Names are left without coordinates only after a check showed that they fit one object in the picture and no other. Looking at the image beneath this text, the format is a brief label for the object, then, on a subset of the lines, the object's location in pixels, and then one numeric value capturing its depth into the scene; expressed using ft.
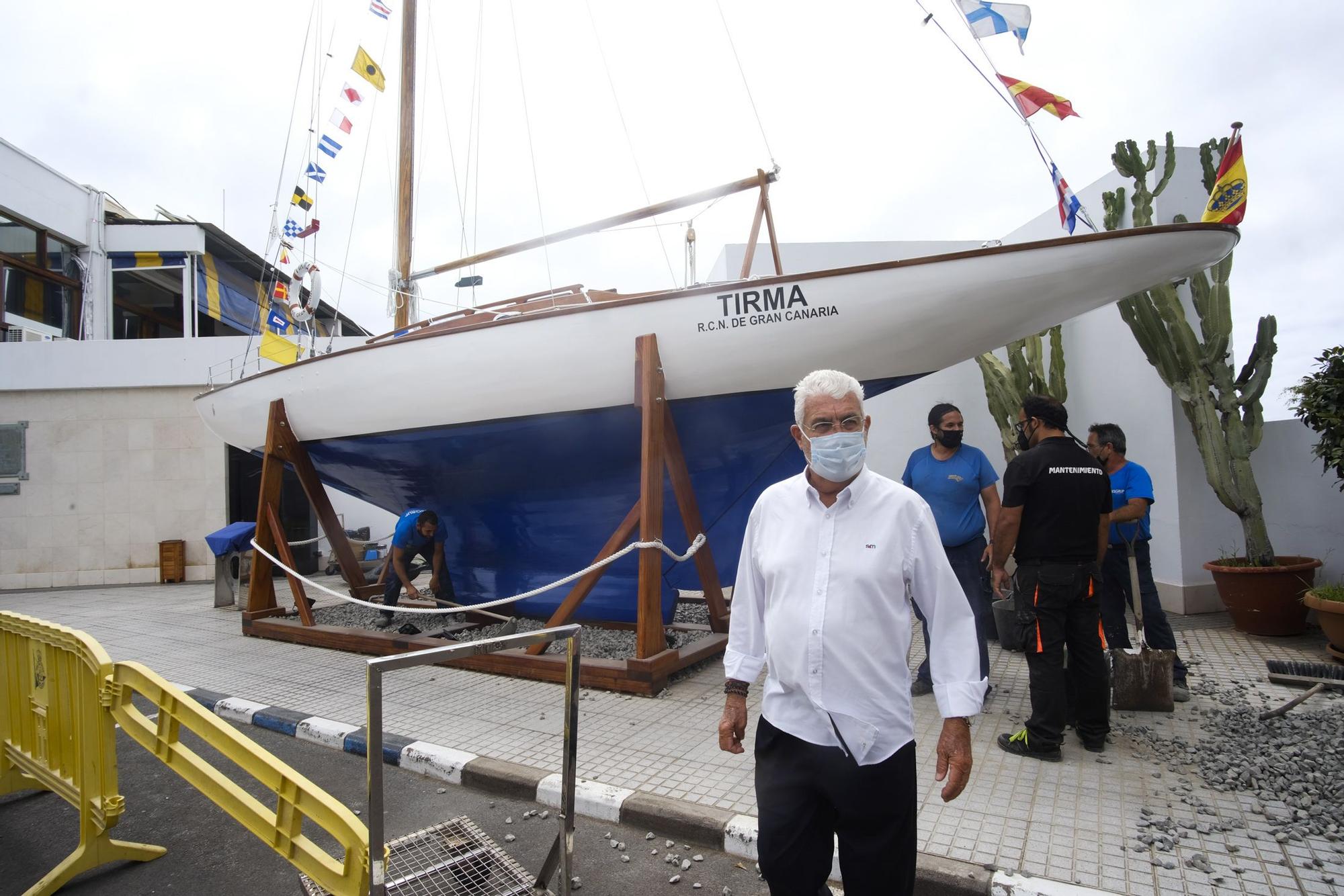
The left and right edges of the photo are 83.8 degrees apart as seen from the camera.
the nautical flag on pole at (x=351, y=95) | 26.37
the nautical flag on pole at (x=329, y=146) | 27.04
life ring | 26.21
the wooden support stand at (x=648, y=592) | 15.02
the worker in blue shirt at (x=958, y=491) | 12.84
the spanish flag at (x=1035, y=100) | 14.06
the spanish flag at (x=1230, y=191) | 13.32
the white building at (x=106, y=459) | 35.55
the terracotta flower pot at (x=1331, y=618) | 14.53
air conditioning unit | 44.14
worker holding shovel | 13.24
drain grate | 7.98
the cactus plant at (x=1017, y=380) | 22.08
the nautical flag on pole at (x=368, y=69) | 25.73
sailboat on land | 13.66
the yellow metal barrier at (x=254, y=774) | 6.22
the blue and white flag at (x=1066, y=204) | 14.84
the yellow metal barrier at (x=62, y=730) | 8.52
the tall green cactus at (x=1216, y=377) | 17.81
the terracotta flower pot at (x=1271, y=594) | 17.13
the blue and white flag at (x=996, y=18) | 13.98
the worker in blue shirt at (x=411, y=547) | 21.02
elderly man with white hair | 5.32
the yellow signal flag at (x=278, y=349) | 23.41
